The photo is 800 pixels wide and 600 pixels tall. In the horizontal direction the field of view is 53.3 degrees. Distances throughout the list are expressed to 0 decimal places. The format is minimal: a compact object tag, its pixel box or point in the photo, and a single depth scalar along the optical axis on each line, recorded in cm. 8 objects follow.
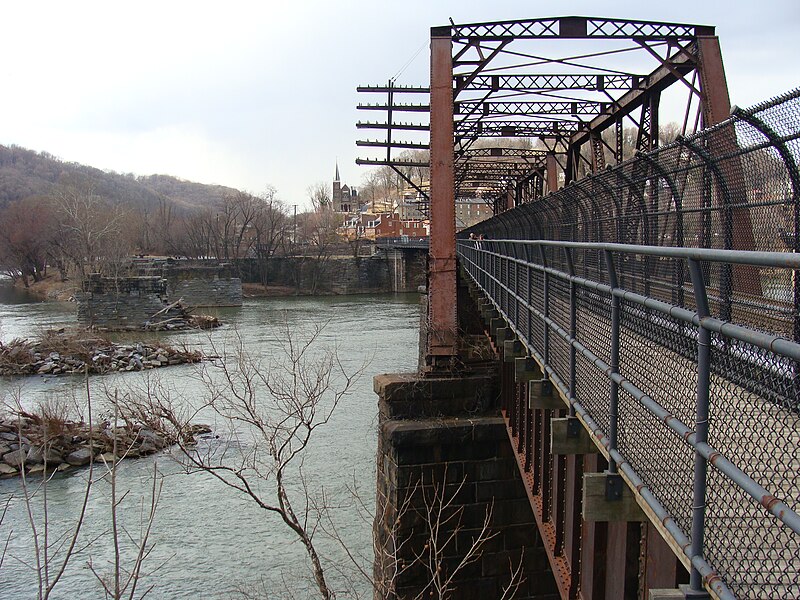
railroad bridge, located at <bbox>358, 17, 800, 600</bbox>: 256
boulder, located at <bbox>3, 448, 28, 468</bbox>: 1716
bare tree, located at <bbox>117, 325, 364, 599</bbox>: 1199
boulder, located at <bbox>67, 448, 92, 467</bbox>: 1753
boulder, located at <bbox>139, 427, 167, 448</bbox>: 1796
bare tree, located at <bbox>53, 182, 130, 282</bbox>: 5631
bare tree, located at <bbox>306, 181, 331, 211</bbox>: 12862
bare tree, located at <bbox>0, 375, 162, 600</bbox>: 1182
